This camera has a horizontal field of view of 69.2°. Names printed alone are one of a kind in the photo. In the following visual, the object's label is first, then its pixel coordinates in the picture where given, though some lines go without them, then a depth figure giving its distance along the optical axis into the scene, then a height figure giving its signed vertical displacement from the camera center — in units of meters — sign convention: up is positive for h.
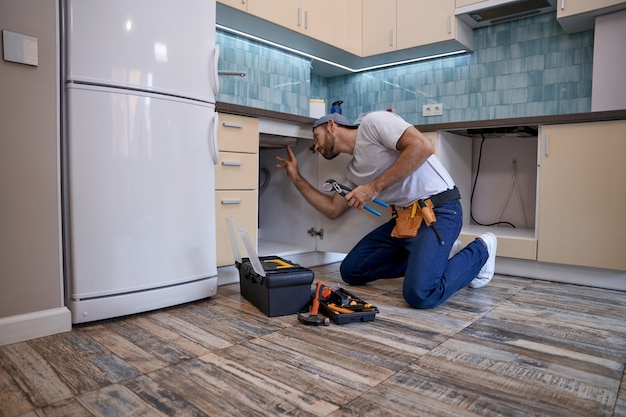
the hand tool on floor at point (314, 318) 1.59 -0.51
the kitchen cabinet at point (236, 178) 2.08 -0.03
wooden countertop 2.08 +0.29
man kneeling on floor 1.91 -0.16
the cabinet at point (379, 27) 3.24 +1.07
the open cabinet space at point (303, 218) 2.50 -0.26
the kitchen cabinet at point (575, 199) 2.11 -0.10
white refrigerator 1.54 +0.07
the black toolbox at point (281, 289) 1.69 -0.44
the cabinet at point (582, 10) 2.46 +0.93
